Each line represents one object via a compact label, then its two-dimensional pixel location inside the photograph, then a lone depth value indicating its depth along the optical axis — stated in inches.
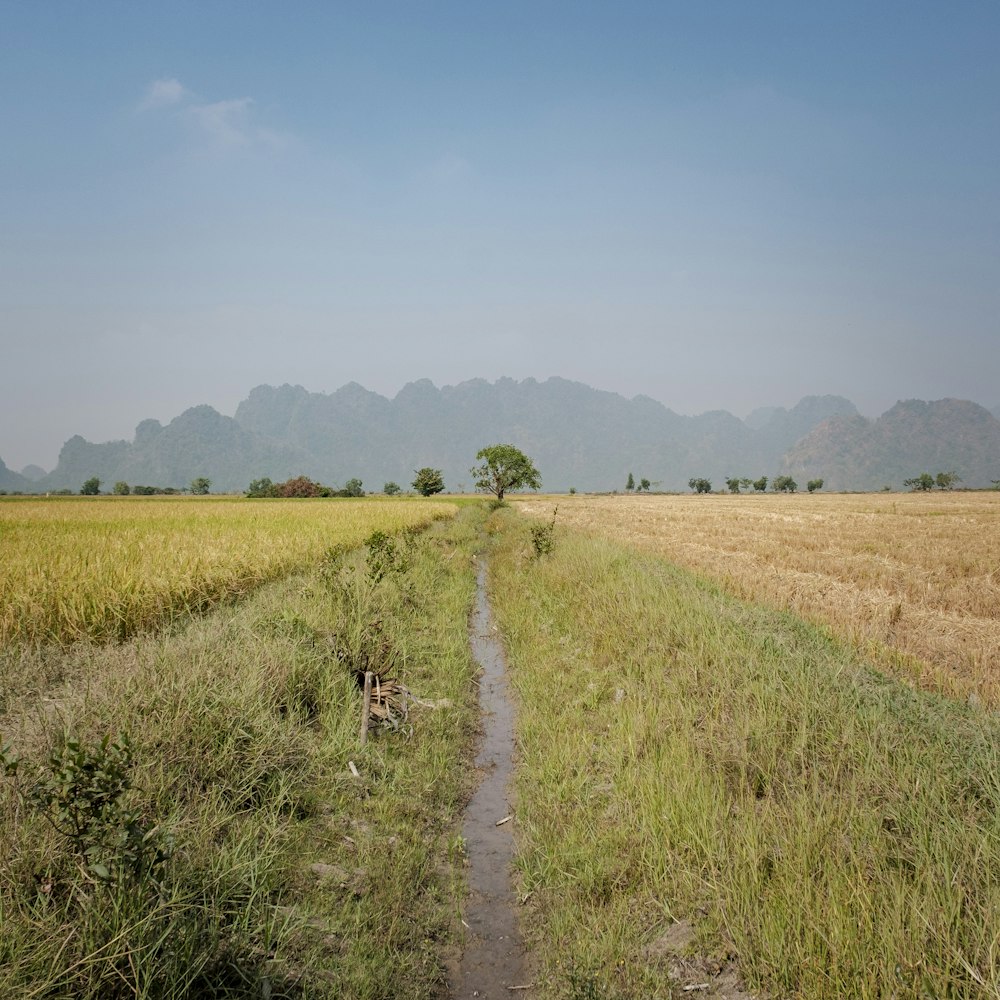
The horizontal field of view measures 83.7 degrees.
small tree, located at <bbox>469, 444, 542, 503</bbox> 3225.9
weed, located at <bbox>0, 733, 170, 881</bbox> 115.8
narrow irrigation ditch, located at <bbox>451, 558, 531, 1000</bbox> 148.5
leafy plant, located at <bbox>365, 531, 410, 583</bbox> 465.7
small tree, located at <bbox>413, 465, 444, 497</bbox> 3430.1
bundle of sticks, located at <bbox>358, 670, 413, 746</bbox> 255.3
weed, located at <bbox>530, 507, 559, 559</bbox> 690.8
